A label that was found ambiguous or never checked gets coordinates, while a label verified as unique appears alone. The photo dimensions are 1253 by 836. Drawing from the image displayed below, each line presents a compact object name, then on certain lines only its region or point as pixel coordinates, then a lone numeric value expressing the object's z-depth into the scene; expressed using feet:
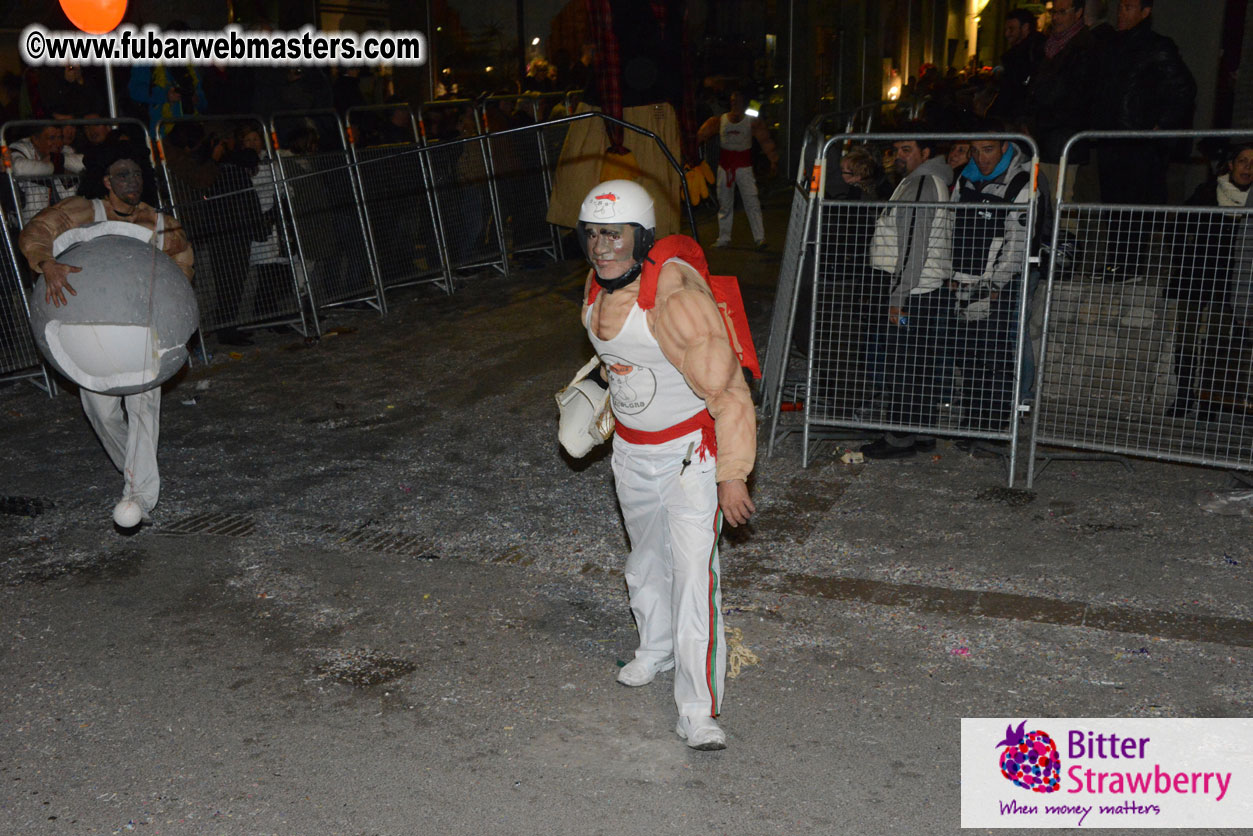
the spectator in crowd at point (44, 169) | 29.14
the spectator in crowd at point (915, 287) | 21.79
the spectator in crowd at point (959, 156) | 26.21
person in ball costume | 19.19
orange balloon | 34.63
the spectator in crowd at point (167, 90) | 38.65
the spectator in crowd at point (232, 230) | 32.65
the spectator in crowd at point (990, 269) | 21.29
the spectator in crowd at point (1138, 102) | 27.45
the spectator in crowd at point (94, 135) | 31.55
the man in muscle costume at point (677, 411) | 12.54
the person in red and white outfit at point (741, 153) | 45.21
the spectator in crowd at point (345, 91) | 43.27
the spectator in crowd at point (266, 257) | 33.83
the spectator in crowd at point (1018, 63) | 36.17
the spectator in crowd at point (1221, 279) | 21.52
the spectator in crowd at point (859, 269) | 22.47
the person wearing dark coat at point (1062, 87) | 29.89
